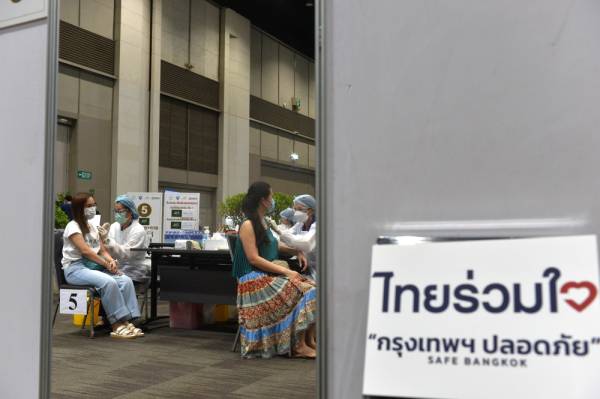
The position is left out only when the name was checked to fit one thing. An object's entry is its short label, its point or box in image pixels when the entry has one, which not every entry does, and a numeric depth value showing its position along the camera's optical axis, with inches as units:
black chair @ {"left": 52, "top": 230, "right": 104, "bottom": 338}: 189.8
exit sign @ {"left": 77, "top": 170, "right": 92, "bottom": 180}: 453.5
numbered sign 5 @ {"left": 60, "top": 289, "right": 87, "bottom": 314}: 186.2
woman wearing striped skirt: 169.8
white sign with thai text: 48.5
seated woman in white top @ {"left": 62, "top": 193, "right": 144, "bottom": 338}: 193.3
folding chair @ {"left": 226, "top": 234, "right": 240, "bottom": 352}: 180.1
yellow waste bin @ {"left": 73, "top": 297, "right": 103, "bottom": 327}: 211.3
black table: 205.9
